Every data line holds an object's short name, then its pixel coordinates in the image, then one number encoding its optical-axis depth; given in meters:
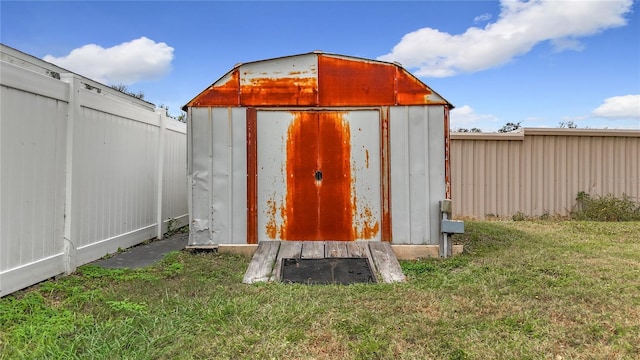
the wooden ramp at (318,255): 4.32
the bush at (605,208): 9.18
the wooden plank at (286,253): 4.39
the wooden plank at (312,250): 4.95
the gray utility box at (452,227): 5.13
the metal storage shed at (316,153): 5.44
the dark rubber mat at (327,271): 4.24
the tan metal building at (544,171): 9.60
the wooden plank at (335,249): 5.00
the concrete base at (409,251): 5.37
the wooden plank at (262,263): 4.25
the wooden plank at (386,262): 4.27
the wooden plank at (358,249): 4.98
